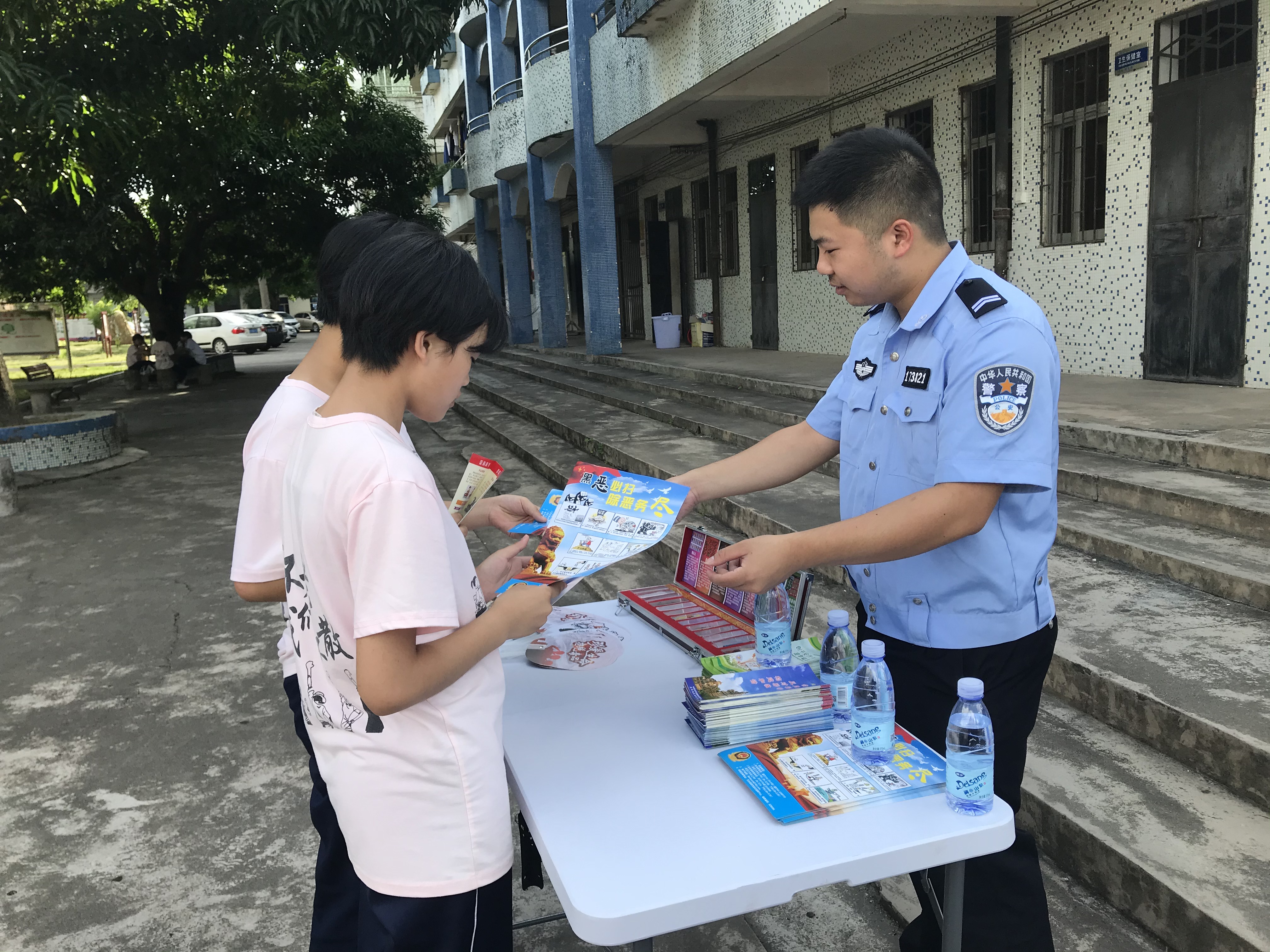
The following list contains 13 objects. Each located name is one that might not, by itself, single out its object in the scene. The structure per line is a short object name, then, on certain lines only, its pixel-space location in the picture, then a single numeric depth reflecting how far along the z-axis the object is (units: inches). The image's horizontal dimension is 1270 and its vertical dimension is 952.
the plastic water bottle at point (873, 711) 63.2
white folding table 51.8
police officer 65.2
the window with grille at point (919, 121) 365.1
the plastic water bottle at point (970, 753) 57.9
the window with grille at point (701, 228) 577.6
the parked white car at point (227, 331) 1167.6
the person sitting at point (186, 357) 730.8
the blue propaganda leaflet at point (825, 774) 59.2
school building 253.8
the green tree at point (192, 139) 277.6
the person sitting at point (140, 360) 738.8
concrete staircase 84.7
